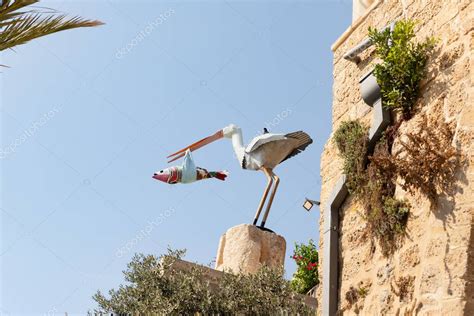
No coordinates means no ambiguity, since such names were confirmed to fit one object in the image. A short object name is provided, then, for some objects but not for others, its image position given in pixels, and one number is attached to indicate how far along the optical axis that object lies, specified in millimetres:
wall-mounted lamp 11105
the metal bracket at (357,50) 7358
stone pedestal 10297
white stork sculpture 11453
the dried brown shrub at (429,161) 5586
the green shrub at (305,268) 16656
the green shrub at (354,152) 6844
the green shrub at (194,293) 7676
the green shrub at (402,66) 6379
